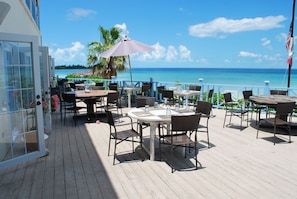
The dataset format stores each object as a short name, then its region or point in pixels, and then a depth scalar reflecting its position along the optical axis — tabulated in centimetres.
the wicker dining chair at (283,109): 403
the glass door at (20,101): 310
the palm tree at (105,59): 1189
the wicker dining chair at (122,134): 325
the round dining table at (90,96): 565
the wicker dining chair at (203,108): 392
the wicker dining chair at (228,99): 524
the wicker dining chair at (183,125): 290
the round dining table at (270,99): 453
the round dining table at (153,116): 317
